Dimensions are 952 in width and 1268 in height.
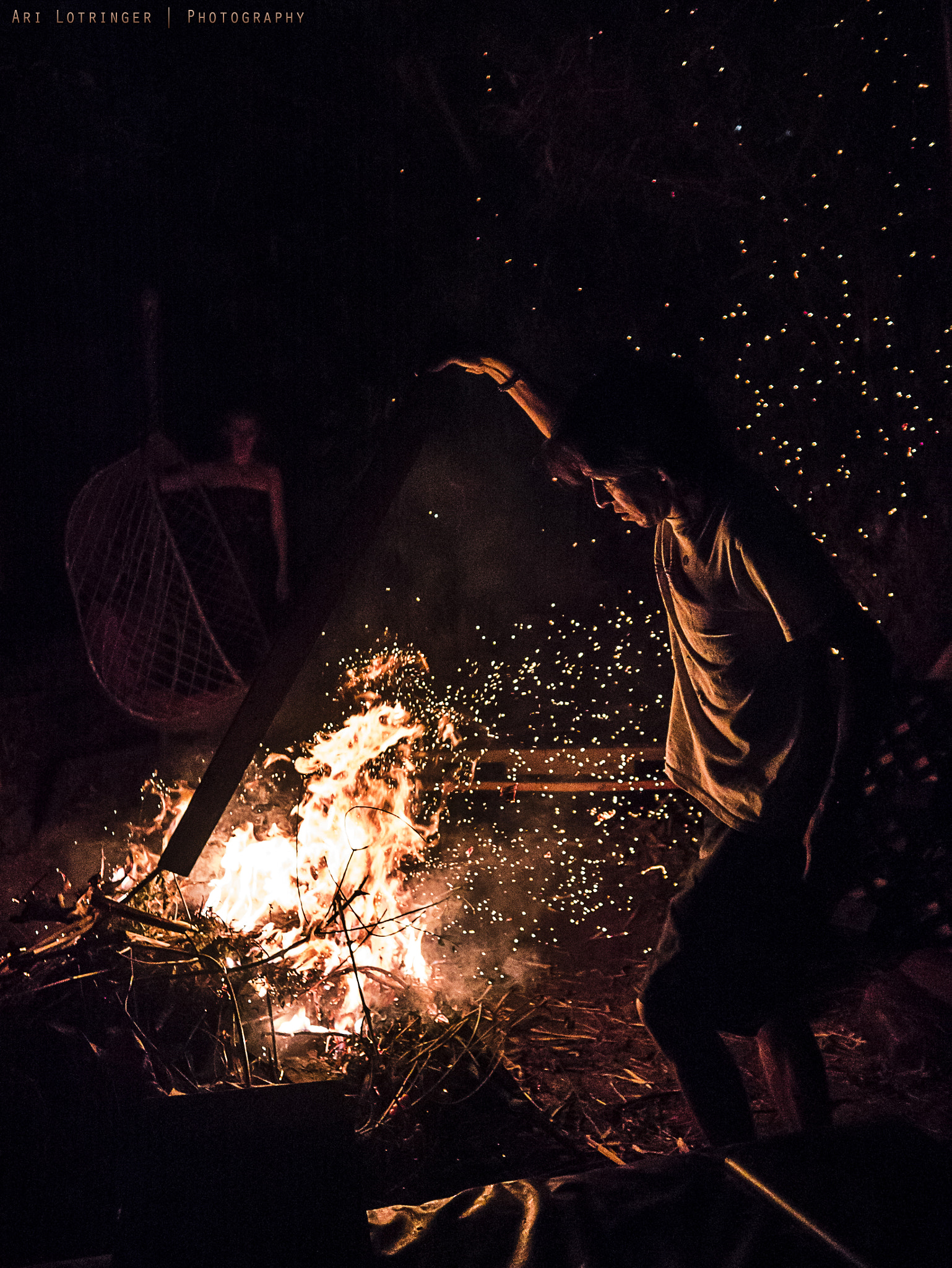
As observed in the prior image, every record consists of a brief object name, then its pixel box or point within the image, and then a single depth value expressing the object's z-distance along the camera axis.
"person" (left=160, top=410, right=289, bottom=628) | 6.00
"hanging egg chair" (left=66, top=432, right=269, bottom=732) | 4.55
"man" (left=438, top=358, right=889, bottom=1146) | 2.28
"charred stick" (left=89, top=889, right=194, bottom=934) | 3.01
